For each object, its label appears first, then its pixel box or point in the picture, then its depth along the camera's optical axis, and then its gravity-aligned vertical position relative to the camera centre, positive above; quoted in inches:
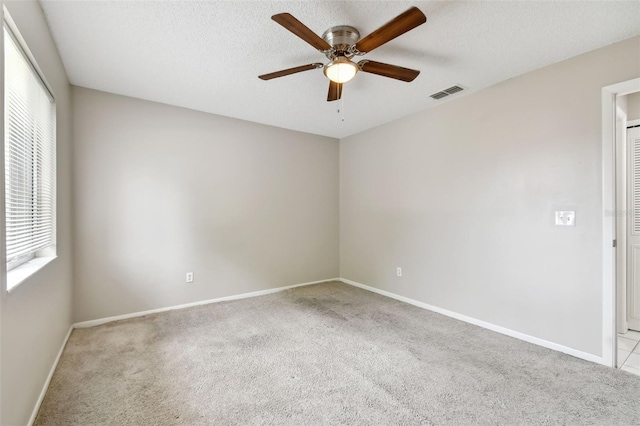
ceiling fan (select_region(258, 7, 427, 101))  62.2 +41.4
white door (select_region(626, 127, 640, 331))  112.6 -7.9
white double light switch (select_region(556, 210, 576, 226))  92.8 -2.1
